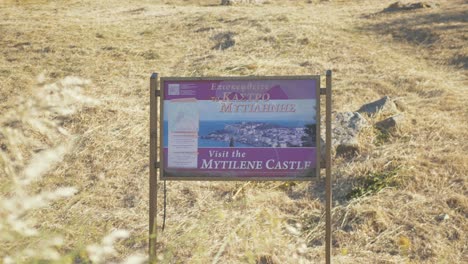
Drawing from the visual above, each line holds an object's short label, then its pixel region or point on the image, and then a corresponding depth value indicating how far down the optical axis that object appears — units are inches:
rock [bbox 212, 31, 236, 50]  452.3
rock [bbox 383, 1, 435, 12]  600.7
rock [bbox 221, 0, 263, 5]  724.7
